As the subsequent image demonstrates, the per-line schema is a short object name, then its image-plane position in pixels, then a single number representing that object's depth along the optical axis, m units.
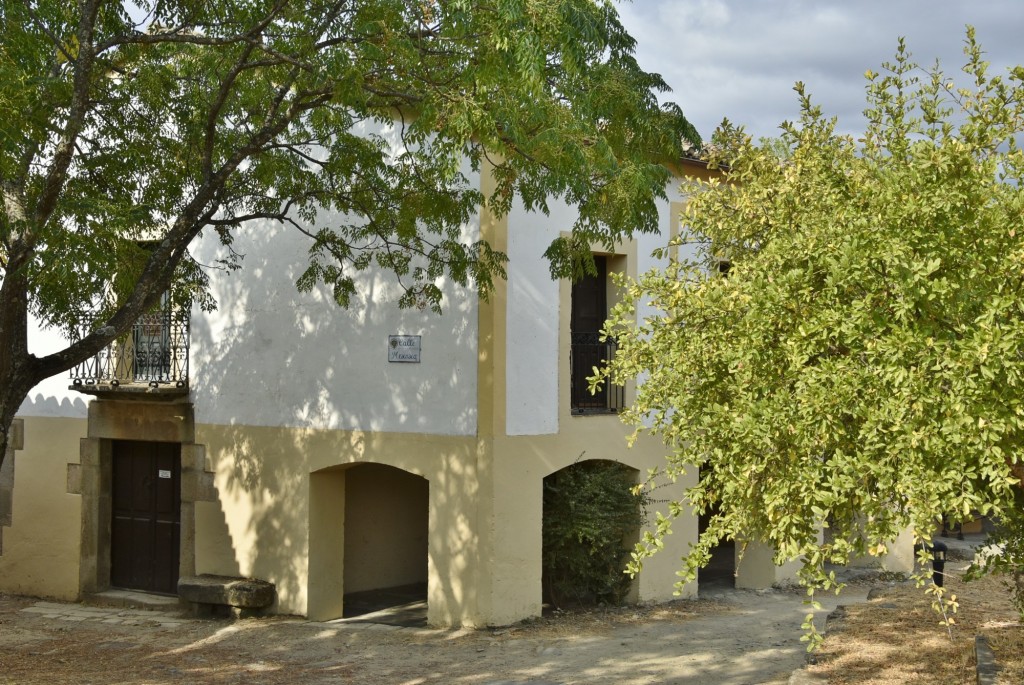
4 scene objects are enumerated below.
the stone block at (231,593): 12.83
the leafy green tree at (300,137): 8.78
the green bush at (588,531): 12.87
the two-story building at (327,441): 12.23
